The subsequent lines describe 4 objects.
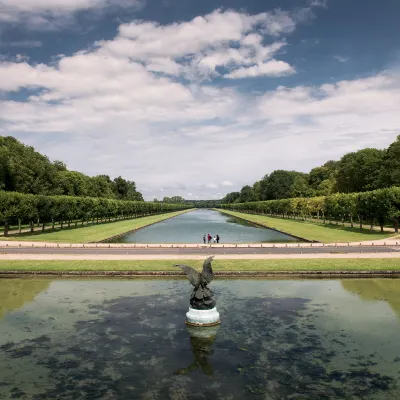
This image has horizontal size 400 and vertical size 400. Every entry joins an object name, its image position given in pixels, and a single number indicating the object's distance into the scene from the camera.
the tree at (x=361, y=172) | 121.32
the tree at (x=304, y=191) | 188.57
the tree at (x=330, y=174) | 182.25
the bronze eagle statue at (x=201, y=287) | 21.11
